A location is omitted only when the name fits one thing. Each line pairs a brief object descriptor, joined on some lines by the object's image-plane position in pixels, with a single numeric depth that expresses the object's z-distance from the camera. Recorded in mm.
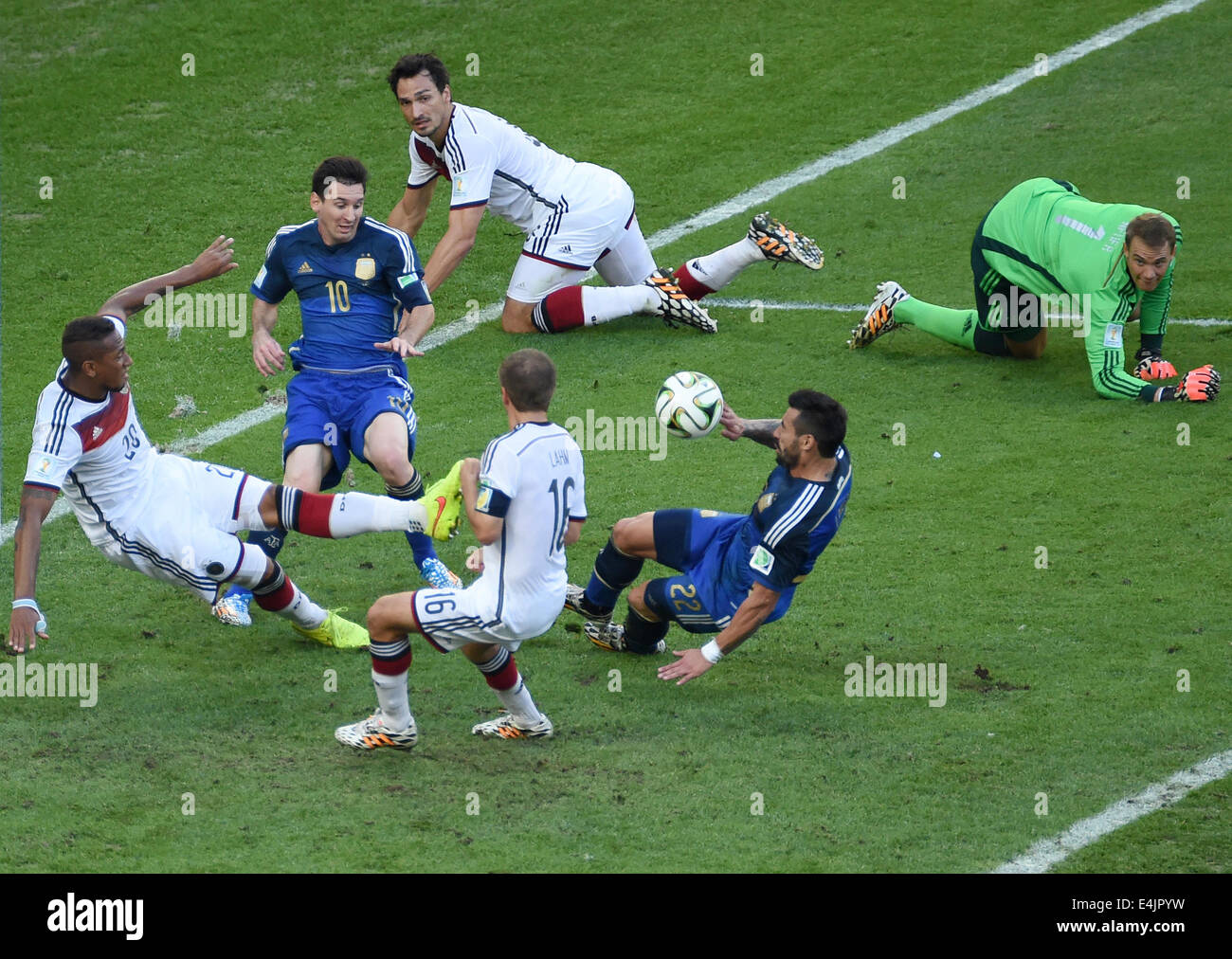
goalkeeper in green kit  17859
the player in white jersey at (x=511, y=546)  11219
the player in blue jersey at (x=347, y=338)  14859
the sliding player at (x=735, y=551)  12383
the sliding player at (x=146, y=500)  12609
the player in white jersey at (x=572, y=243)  20141
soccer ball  13234
